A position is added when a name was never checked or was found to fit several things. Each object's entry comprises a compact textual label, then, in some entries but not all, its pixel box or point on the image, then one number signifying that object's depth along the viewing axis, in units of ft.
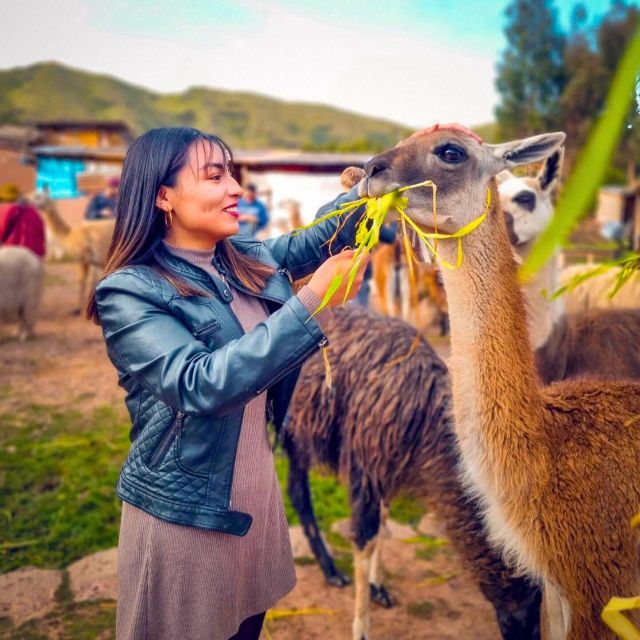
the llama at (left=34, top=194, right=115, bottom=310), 31.50
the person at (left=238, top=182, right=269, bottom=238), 29.22
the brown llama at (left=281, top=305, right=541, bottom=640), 7.97
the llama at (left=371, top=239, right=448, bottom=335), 27.56
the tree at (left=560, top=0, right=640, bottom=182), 85.25
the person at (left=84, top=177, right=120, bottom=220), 37.52
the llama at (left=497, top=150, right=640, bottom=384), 11.22
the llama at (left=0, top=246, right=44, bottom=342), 24.57
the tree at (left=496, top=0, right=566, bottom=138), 101.50
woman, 4.78
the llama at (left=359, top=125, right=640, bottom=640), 5.83
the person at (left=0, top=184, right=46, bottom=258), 26.32
